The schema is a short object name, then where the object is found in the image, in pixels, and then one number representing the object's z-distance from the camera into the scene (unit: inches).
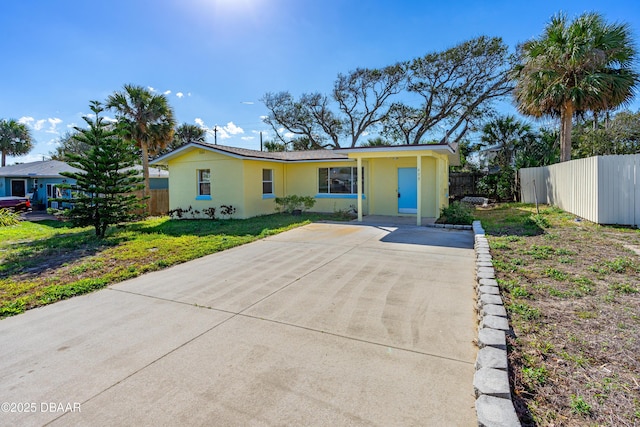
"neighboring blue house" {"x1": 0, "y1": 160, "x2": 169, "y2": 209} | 888.3
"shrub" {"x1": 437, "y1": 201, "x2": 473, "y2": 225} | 451.8
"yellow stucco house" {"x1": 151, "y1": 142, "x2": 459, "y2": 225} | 542.6
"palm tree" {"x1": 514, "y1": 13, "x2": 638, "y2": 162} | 511.2
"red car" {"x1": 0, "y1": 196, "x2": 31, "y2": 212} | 741.3
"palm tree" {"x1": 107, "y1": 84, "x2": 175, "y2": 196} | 710.1
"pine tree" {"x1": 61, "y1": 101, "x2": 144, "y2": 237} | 399.2
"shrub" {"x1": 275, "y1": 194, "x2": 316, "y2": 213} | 593.0
